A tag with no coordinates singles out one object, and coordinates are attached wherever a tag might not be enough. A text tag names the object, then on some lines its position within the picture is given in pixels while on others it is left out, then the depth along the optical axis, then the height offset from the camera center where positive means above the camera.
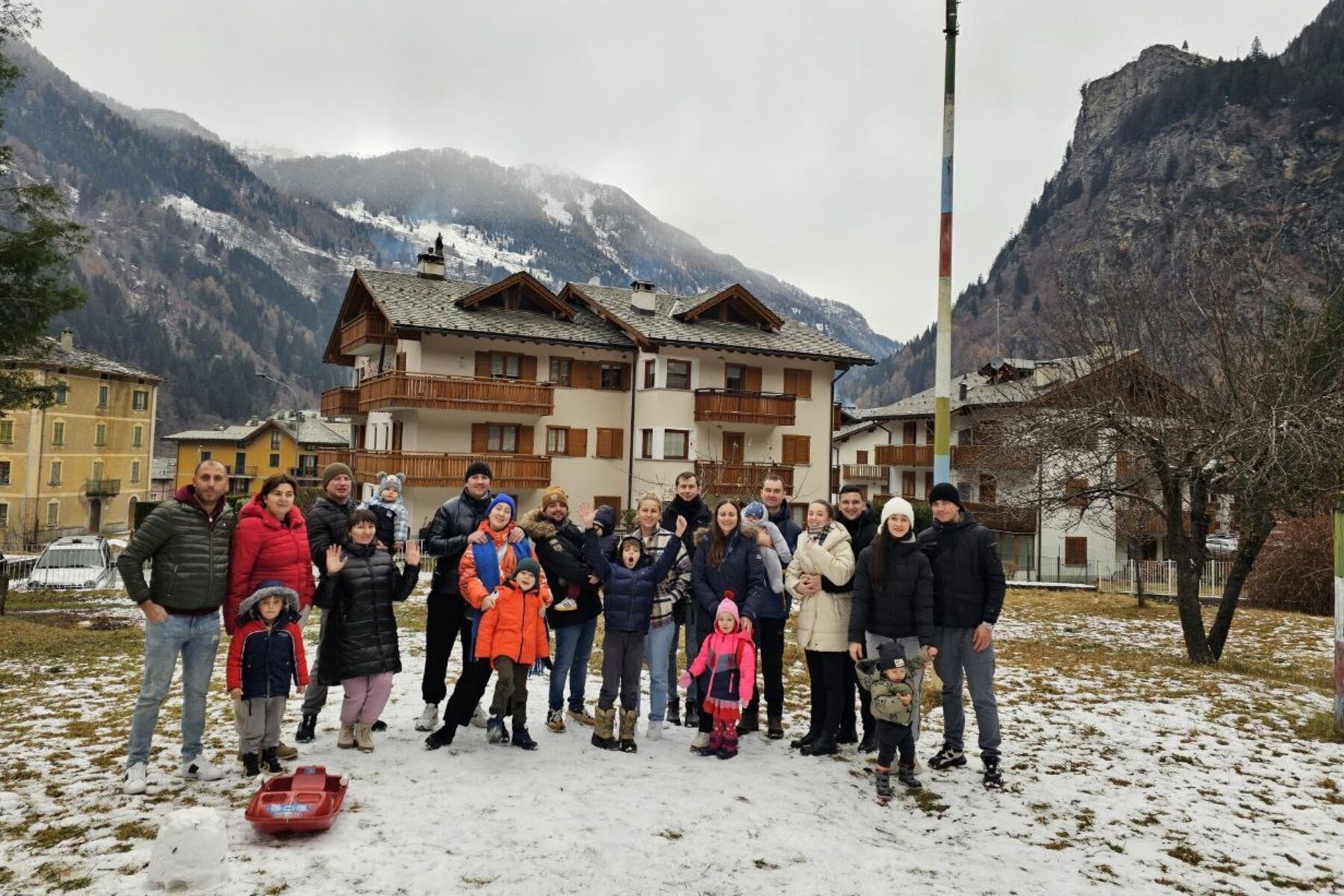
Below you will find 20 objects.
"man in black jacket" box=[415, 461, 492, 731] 6.81 -0.94
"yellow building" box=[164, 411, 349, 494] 84.50 +4.40
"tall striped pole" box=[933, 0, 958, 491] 10.71 +3.11
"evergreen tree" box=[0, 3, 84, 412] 14.30 +4.22
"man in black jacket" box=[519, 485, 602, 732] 6.96 -0.82
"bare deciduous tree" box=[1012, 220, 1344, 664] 11.18 +1.78
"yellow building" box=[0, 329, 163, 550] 54.38 +2.32
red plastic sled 4.66 -1.92
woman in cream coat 6.73 -0.92
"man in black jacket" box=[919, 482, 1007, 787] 6.33 -0.77
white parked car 21.88 -2.44
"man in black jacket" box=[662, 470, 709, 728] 7.39 -0.34
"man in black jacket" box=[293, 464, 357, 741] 6.41 -0.30
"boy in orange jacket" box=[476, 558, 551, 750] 6.42 -1.17
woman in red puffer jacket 5.82 -0.44
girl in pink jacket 6.64 -1.50
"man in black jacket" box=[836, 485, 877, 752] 7.05 -0.29
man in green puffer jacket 5.45 -0.80
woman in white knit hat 6.27 -0.67
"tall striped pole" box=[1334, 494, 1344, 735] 7.88 -0.97
